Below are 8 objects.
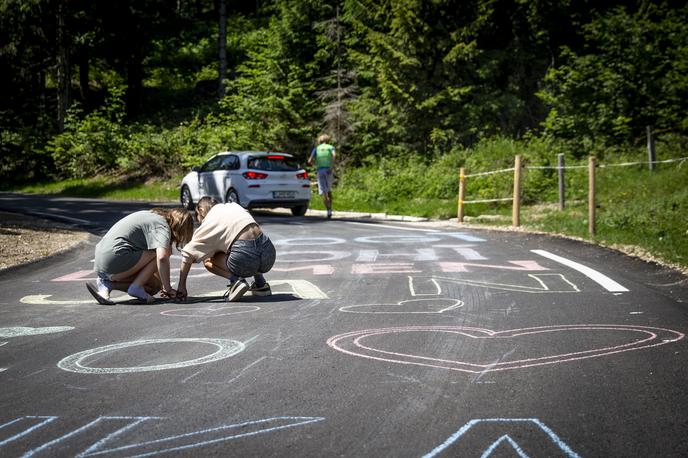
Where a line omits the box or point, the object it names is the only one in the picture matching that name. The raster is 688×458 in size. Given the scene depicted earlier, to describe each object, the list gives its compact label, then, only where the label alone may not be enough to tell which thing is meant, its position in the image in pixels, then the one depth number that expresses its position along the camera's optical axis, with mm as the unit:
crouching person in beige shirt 6945
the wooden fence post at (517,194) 15195
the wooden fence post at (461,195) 17062
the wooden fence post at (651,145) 17219
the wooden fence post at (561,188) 16062
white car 17891
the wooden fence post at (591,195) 12547
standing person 17844
